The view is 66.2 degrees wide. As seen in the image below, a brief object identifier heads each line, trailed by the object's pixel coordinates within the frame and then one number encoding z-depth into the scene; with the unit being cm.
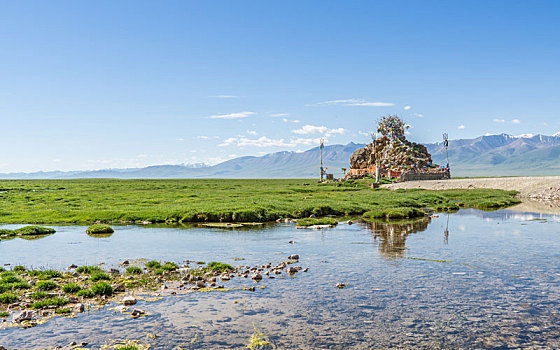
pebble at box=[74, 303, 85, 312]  1577
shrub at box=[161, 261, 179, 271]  2238
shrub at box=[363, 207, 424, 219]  4831
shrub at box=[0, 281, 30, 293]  1800
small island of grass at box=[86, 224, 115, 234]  3809
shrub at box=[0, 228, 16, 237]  3684
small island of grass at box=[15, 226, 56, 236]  3784
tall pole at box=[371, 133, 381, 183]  14009
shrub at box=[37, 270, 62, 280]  2033
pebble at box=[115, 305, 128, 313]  1574
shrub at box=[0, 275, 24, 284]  1900
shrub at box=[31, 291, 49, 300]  1698
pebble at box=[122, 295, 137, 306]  1652
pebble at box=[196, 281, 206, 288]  1916
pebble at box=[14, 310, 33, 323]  1454
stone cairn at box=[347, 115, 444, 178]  12319
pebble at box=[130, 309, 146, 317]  1527
